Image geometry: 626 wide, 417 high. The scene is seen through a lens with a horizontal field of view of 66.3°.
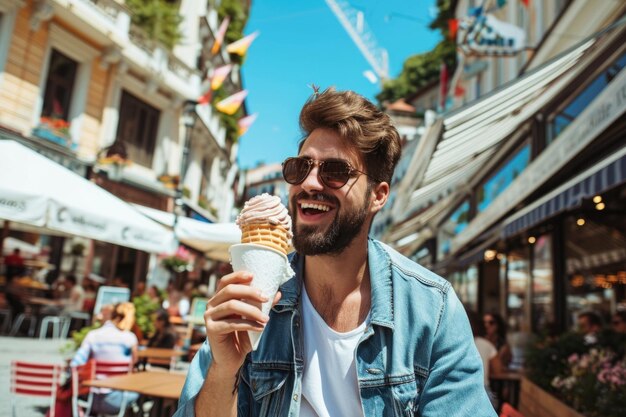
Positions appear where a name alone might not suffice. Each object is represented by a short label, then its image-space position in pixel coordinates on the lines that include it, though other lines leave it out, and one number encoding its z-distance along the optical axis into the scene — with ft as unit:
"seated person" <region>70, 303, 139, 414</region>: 15.38
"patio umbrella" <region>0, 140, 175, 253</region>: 15.79
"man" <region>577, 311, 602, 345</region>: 23.58
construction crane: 212.02
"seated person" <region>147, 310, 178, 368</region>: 25.96
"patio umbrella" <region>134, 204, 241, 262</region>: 23.56
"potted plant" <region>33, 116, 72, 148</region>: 42.80
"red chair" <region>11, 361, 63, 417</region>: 14.61
